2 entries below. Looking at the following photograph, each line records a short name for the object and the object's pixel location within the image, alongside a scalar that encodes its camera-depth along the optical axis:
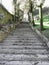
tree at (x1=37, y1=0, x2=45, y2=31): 8.62
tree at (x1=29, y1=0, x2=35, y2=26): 14.66
